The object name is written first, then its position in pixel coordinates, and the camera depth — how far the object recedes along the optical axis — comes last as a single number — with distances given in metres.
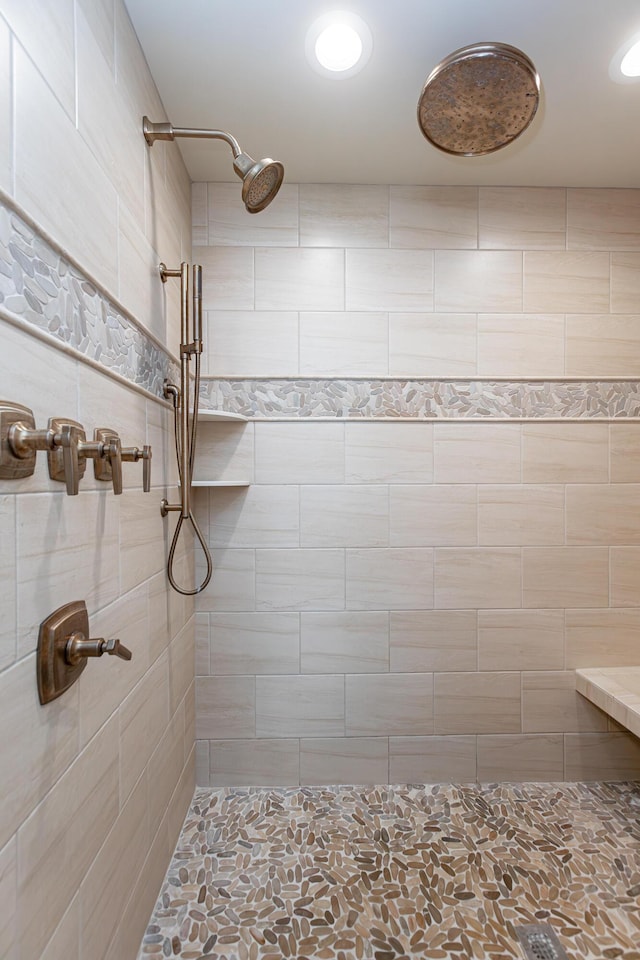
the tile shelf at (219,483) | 1.89
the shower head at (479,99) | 1.34
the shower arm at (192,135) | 1.40
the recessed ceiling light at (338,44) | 1.36
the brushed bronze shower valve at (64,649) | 0.84
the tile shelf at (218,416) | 1.86
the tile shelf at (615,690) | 1.78
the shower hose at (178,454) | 1.64
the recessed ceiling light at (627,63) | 1.45
